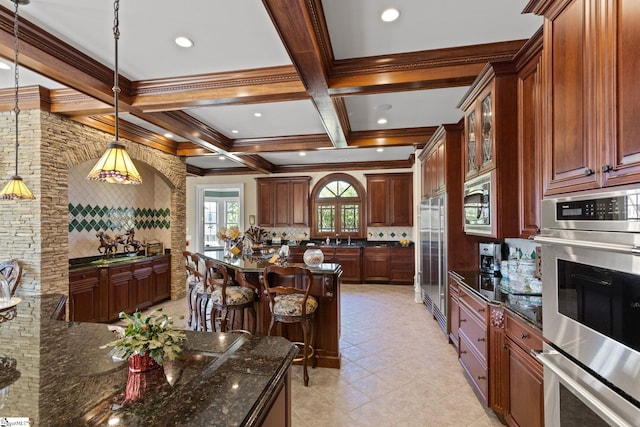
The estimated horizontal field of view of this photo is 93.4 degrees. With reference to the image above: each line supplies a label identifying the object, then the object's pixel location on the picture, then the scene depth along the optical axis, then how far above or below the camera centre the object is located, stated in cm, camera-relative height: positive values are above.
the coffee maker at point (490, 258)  333 -49
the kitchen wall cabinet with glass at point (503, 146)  233 +55
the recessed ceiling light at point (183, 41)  241 +142
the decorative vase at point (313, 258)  335 -47
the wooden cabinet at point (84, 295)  385 -106
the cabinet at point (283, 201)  780 +38
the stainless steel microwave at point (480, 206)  248 +9
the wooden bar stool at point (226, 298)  315 -88
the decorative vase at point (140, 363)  119 -58
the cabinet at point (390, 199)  729 +40
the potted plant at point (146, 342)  116 -49
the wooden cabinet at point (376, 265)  701 -116
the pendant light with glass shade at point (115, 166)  171 +28
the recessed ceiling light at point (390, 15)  208 +142
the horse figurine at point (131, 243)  523 -47
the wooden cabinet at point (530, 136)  207 +57
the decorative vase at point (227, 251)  443 -53
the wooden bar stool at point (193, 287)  369 -96
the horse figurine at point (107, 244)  473 -45
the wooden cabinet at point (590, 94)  109 +51
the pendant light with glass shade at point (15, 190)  251 +22
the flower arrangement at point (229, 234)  468 -29
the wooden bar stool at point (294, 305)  269 -86
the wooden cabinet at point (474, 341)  236 -111
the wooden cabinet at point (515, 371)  172 -101
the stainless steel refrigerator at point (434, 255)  396 -59
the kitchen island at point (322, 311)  309 -104
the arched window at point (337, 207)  768 +22
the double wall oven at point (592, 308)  104 -38
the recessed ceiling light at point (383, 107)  383 +140
